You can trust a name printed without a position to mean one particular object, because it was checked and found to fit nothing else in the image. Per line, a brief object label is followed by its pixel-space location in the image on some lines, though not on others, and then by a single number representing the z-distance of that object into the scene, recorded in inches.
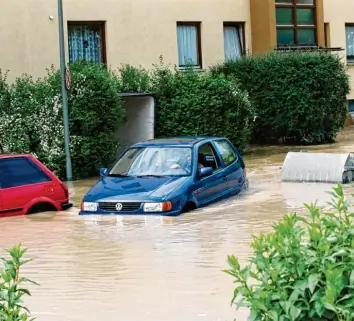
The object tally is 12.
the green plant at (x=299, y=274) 174.7
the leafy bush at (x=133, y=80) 951.0
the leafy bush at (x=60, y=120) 815.7
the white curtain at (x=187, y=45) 1111.6
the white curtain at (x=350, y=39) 1384.1
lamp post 792.3
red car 565.0
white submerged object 730.2
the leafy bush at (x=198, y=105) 946.1
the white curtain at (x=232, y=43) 1171.3
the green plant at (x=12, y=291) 191.7
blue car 550.6
